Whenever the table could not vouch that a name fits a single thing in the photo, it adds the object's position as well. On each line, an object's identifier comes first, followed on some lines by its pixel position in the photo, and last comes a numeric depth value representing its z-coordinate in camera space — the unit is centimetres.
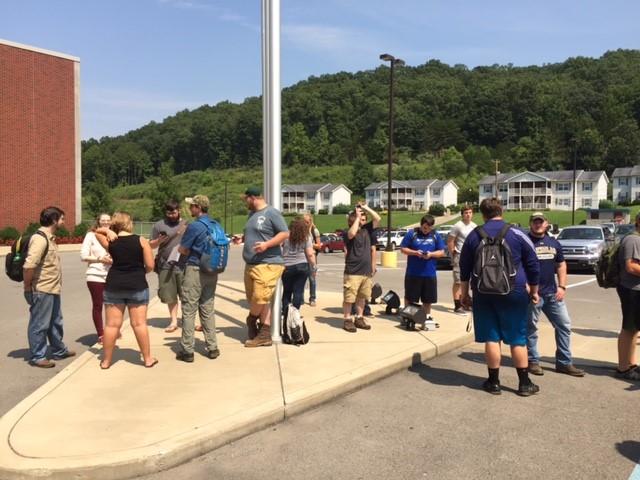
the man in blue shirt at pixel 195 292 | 632
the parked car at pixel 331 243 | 4060
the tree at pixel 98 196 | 5231
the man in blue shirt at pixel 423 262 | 838
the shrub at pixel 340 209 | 10875
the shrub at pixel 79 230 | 3797
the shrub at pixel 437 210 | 9219
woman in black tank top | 602
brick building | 3638
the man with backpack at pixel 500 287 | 527
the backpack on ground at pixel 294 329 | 715
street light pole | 2589
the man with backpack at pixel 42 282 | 645
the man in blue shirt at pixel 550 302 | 620
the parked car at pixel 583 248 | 1908
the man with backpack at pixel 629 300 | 580
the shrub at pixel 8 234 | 3416
